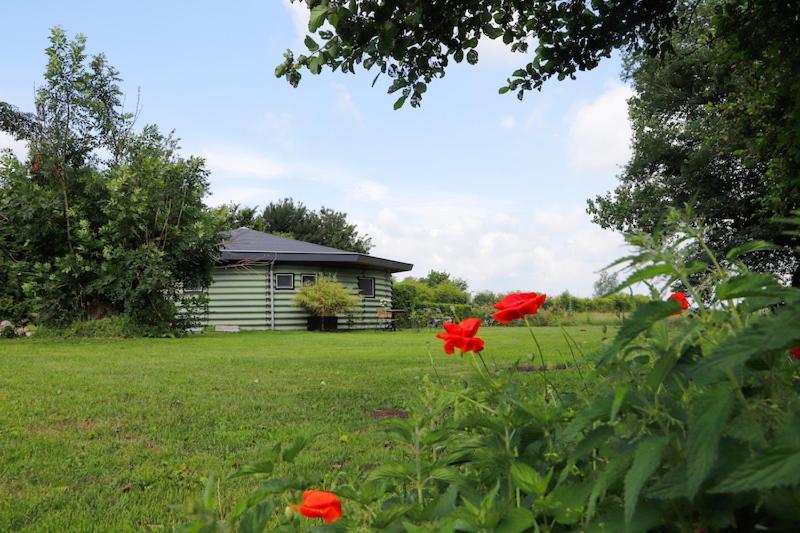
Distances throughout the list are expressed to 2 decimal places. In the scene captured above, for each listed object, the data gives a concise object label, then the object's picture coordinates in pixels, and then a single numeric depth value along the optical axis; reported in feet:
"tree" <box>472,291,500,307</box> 91.40
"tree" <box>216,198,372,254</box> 144.36
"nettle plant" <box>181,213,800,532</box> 2.63
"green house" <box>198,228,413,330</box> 73.97
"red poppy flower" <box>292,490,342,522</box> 4.40
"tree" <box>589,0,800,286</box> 60.29
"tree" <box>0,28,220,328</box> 52.11
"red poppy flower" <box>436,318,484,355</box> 6.09
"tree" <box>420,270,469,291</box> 126.25
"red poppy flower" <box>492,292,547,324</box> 6.04
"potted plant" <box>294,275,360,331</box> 72.18
